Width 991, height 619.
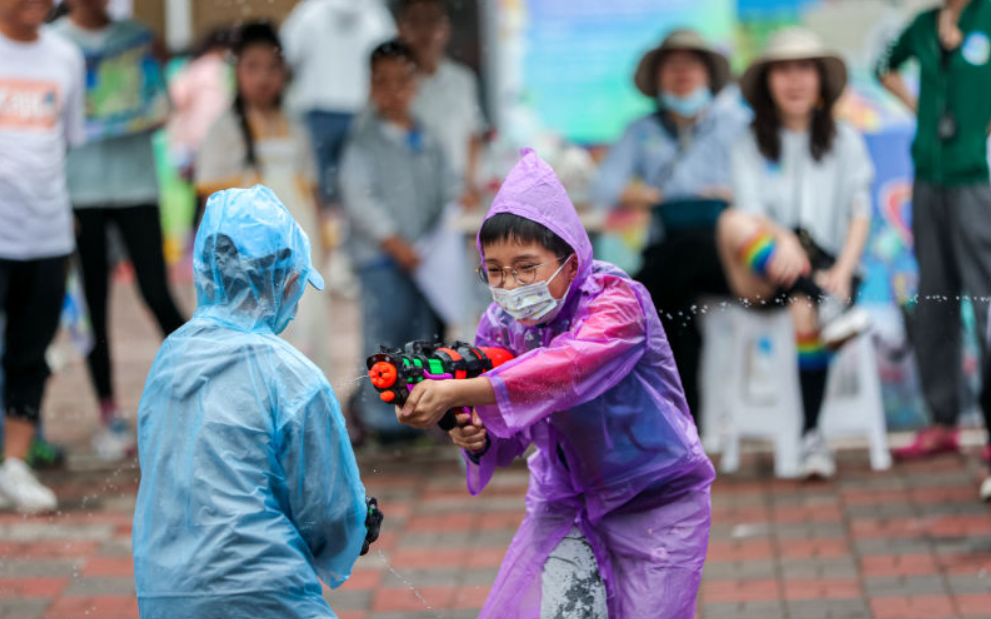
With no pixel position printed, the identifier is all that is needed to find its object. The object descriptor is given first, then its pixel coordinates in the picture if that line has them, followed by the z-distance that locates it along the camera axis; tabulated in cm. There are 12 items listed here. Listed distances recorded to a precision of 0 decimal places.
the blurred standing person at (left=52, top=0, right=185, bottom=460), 1362
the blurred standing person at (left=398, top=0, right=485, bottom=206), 1397
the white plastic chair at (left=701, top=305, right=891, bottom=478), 1275
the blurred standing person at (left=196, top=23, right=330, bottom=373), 1363
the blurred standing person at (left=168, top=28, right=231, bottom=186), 1828
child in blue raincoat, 585
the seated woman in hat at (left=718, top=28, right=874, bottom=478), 1228
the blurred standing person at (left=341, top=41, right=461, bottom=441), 1366
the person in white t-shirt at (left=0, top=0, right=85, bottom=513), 1219
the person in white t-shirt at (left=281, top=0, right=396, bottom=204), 1556
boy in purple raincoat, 654
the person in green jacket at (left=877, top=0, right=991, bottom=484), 1205
